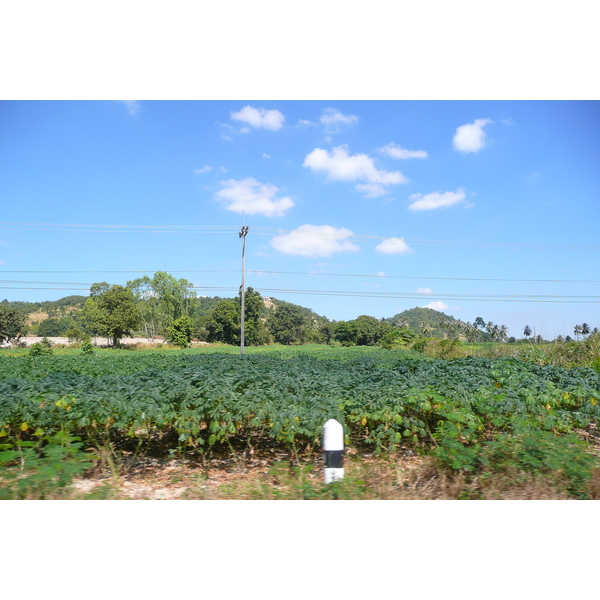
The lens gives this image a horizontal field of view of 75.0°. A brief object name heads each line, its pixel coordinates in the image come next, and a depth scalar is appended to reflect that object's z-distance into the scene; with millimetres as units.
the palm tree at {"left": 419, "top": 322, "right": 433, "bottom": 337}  74512
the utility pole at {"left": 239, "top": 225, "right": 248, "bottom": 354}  26141
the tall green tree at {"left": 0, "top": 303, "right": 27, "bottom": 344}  49812
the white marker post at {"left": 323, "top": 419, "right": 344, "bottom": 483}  3469
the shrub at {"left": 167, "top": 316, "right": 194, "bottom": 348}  47906
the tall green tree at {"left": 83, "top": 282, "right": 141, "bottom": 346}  47438
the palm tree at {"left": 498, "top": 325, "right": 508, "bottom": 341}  90625
